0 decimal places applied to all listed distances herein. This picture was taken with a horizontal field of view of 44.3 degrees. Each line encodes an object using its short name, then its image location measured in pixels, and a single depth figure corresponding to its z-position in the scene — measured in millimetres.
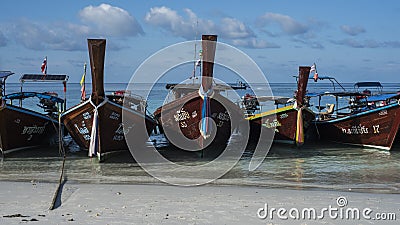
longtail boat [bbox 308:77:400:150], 15508
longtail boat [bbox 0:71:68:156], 13742
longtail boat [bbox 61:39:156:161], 12297
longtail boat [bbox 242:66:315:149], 15923
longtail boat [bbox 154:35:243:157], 13375
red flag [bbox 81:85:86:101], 14337
